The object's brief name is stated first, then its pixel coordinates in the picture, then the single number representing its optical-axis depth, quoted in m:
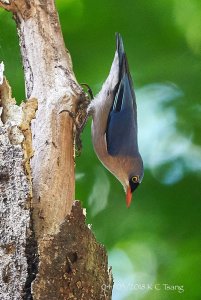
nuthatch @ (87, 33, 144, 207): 3.73
